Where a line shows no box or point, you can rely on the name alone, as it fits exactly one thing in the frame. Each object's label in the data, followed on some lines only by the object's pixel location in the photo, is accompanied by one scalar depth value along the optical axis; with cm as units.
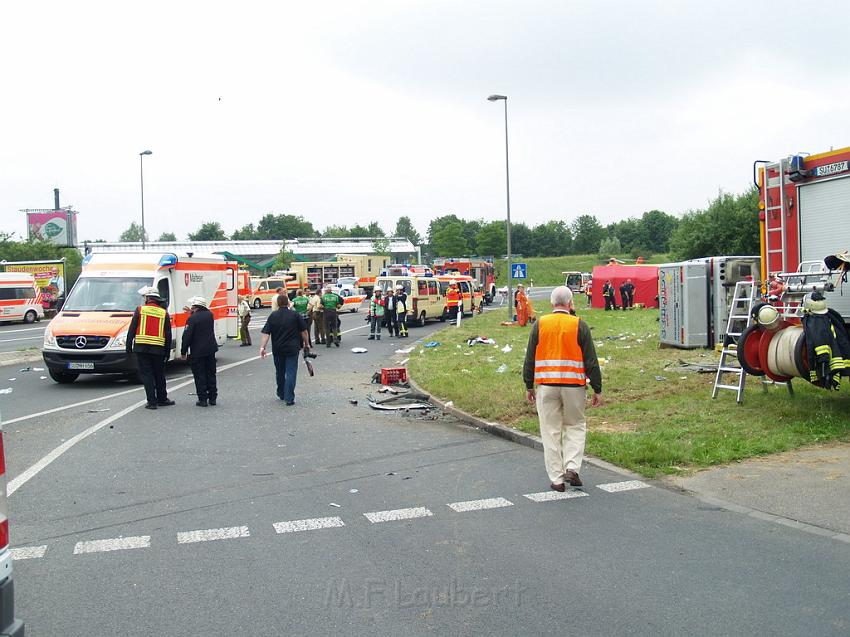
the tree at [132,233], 17652
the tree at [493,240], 13175
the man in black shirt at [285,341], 1325
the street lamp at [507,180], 3291
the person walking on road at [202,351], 1286
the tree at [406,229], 18486
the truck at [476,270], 5638
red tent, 3950
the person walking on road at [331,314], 2400
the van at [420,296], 3306
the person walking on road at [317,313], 2411
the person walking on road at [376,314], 2675
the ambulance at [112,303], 1541
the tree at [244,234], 15891
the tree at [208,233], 15538
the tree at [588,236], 14088
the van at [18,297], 4106
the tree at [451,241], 12916
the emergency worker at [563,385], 742
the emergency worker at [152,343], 1273
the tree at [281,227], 16550
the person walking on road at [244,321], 2527
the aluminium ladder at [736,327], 1099
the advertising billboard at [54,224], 8551
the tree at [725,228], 4806
